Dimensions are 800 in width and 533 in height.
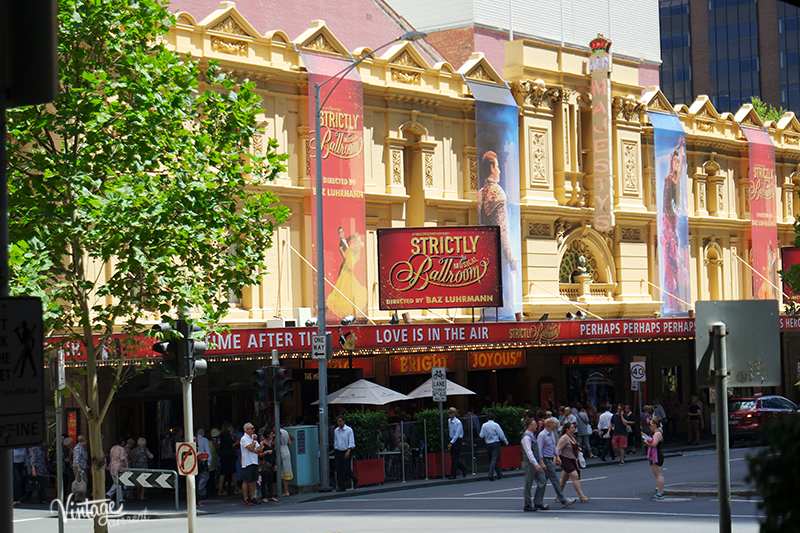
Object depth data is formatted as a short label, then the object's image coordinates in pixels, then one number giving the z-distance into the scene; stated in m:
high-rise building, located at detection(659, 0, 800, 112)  101.12
